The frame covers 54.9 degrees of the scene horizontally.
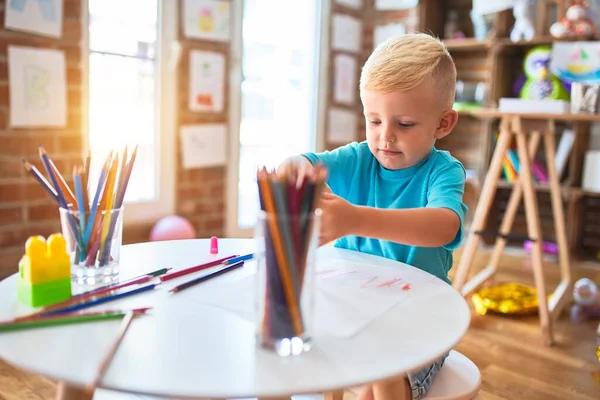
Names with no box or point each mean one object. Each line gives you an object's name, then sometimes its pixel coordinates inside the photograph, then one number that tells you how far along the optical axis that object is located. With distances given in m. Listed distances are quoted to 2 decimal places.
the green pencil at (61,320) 0.62
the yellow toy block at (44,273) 0.70
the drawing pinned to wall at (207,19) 2.61
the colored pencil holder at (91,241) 0.80
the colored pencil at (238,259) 0.93
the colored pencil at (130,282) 0.76
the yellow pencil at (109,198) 0.81
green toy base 0.70
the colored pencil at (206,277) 0.78
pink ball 2.45
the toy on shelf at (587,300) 2.34
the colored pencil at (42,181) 0.79
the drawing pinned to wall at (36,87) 2.04
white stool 0.93
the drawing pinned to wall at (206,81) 2.67
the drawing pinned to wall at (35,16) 2.00
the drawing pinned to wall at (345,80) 3.56
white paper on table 0.69
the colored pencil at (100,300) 0.68
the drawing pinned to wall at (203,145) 2.67
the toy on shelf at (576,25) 3.07
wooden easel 2.02
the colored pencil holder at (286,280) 0.58
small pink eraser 1.00
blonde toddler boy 0.87
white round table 0.53
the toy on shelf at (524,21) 3.20
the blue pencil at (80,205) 0.79
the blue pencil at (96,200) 0.80
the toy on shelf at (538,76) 3.17
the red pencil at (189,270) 0.84
